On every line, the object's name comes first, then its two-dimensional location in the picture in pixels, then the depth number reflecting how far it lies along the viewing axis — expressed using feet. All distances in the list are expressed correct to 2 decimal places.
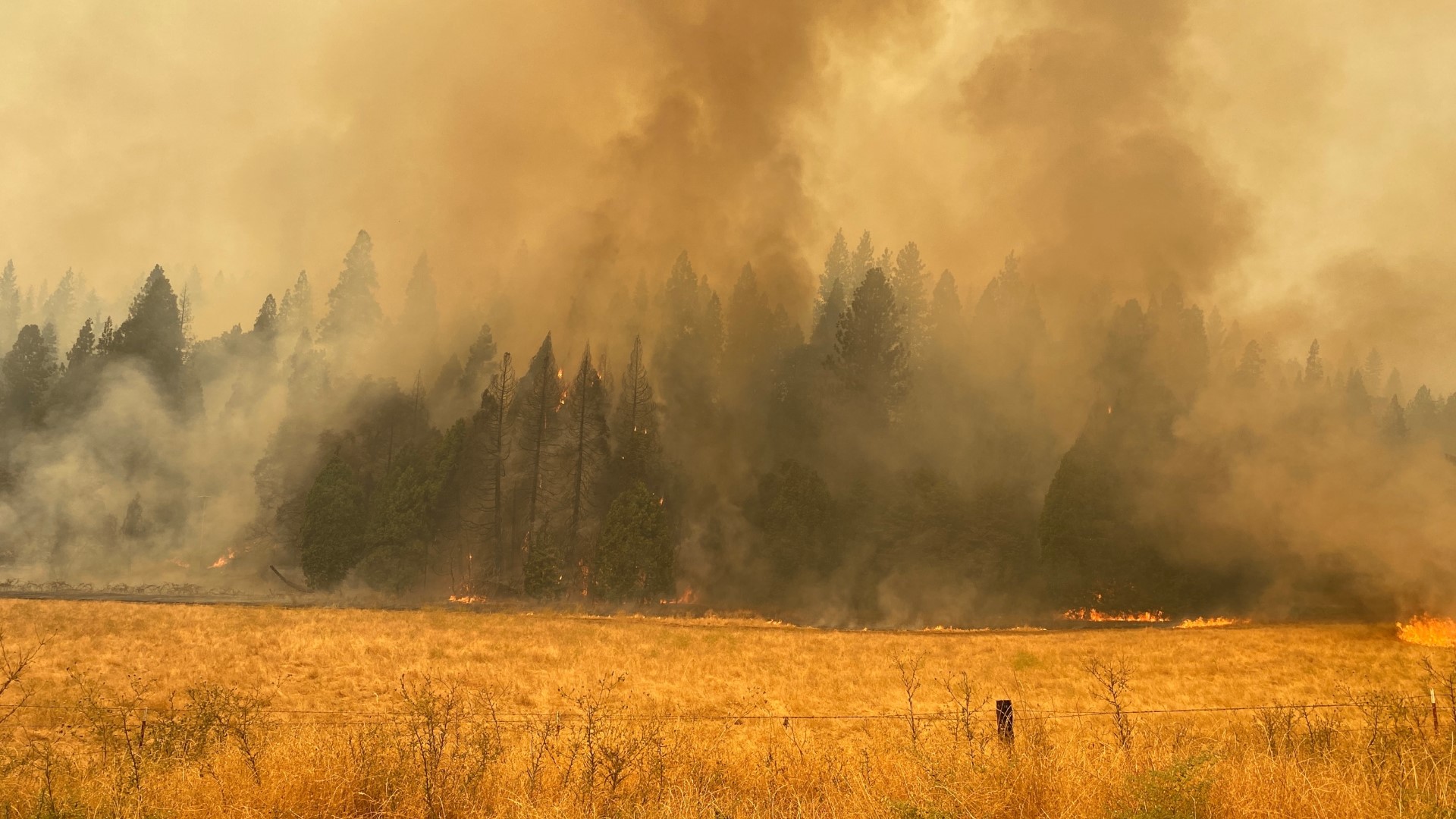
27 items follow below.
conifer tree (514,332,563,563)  188.96
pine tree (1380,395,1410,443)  250.98
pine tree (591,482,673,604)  158.81
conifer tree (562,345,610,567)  182.80
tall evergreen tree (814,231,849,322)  323.37
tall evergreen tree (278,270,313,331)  294.25
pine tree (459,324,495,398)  235.20
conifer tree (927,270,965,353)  259.80
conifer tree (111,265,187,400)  230.68
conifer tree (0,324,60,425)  225.97
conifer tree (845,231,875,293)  320.70
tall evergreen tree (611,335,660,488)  191.52
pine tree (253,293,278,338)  286.87
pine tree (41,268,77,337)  384.47
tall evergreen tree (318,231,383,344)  259.19
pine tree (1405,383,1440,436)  345.74
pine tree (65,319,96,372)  228.22
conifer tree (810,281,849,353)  264.72
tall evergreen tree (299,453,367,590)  171.53
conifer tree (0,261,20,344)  366.84
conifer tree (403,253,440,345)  284.00
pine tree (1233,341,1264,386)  209.65
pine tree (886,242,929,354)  268.82
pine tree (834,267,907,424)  231.71
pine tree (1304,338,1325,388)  337.97
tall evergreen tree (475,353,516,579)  188.75
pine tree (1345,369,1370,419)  265.34
